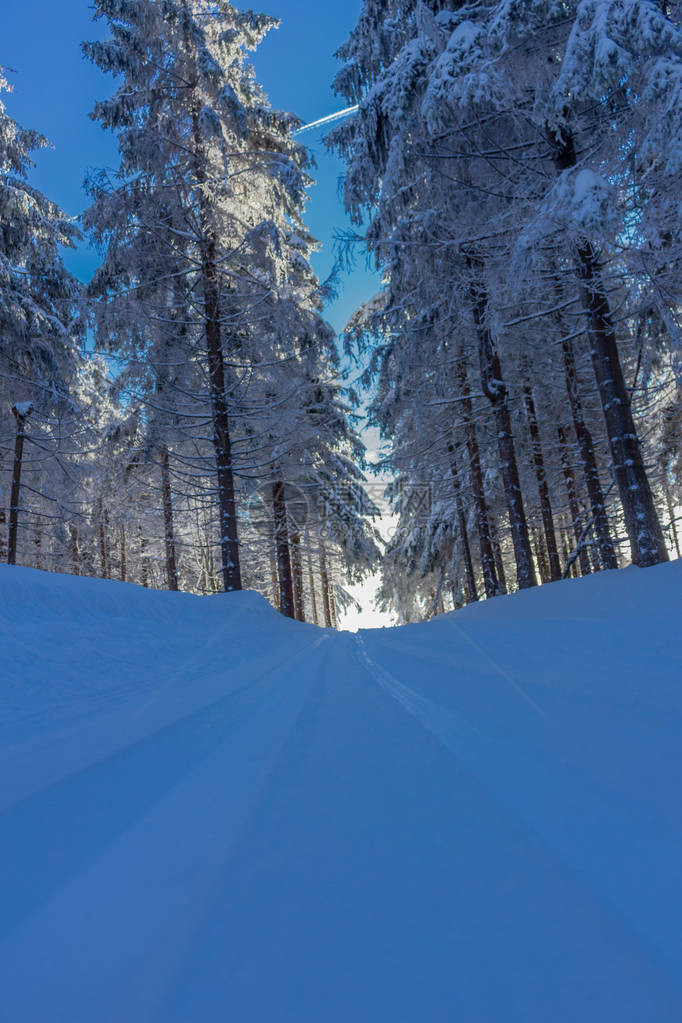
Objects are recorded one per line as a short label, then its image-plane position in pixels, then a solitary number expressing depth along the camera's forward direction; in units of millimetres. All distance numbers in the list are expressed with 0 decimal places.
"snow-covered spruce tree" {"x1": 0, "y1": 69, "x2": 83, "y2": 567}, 13578
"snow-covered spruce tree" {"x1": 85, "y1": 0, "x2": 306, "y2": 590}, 9844
